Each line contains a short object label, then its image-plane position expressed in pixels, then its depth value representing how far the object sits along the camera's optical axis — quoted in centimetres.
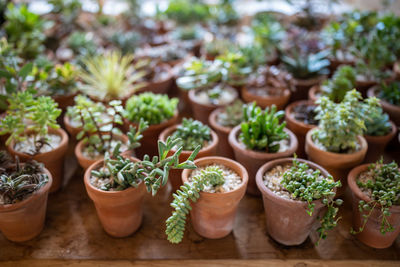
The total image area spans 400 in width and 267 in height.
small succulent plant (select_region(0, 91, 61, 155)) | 53
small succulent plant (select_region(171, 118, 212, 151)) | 56
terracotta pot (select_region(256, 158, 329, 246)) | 48
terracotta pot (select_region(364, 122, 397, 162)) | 59
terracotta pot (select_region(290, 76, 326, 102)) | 71
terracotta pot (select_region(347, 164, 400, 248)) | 48
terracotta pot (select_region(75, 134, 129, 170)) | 55
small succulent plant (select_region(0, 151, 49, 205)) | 48
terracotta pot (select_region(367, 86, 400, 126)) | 63
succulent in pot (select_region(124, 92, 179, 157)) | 60
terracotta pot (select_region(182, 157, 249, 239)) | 48
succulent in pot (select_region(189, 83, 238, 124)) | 66
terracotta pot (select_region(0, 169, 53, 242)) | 49
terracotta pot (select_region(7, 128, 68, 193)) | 55
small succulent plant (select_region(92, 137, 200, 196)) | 48
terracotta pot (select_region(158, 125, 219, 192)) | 55
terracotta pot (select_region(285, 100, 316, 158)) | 61
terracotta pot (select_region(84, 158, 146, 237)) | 49
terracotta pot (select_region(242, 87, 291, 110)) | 67
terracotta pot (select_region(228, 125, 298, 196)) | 54
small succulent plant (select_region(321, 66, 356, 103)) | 63
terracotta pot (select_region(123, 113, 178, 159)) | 60
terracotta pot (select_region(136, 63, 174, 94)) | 72
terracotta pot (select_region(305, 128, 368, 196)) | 54
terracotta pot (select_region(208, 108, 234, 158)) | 62
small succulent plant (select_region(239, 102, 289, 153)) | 54
